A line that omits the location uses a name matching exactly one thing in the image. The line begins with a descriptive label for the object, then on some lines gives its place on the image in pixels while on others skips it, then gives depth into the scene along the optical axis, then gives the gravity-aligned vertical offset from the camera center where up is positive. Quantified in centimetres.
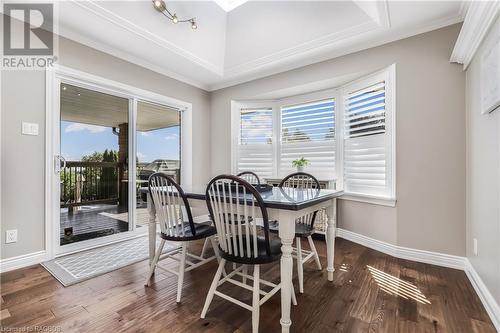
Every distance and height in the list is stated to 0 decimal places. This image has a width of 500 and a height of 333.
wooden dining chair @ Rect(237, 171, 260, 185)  338 -16
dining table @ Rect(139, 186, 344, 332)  143 -31
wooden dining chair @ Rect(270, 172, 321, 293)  192 -54
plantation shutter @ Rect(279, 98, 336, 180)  352 +47
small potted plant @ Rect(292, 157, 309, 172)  336 +5
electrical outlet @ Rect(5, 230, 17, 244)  225 -66
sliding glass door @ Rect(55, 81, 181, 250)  277 +6
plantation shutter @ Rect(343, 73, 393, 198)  280 +36
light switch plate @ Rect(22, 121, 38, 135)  236 +38
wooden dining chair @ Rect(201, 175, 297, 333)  142 -45
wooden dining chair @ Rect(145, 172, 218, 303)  186 -39
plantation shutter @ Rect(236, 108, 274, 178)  410 +44
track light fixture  244 +168
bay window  284 +46
